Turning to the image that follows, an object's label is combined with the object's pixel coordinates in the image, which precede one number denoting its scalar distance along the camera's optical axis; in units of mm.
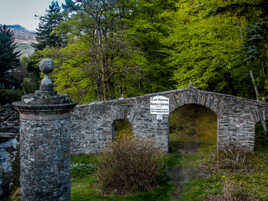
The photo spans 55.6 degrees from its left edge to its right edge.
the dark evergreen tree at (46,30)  30783
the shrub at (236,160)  9516
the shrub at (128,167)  7848
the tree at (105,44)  14602
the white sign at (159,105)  11828
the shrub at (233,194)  6398
